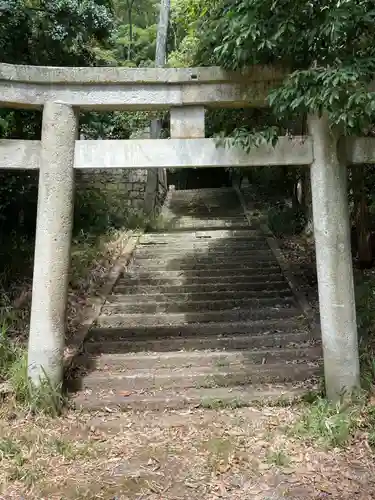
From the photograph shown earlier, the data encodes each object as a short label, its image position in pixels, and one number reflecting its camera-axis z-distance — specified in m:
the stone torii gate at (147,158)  4.08
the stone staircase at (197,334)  4.61
